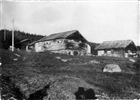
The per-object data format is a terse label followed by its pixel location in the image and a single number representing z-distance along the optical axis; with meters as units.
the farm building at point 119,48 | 38.94
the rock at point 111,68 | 17.00
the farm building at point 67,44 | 34.15
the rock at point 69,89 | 9.62
